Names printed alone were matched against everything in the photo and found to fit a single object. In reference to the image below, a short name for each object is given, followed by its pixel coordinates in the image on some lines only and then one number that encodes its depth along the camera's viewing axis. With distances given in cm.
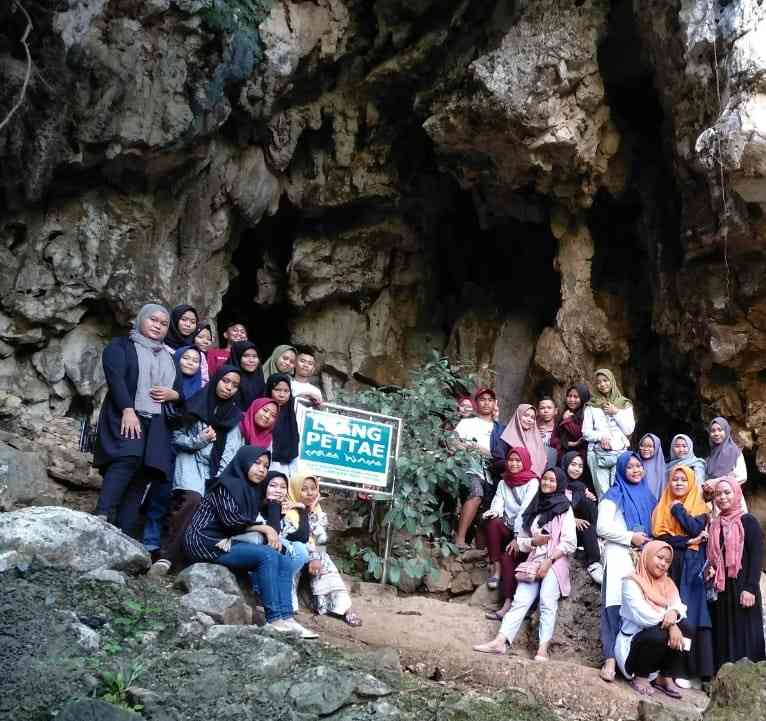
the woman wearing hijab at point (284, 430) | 596
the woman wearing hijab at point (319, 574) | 571
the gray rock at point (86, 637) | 382
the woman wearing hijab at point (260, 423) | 583
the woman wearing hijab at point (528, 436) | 715
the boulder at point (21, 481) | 570
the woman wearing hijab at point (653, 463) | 657
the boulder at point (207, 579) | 472
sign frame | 621
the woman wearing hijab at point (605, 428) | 714
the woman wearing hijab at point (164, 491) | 561
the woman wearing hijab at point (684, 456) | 682
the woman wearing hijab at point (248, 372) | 634
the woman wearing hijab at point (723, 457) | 682
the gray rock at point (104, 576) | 434
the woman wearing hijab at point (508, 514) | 625
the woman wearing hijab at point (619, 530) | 552
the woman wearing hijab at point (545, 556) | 569
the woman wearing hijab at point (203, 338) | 661
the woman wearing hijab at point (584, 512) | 623
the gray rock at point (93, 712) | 323
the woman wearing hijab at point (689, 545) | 554
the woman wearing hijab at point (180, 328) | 645
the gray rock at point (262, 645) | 399
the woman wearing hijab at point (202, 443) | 550
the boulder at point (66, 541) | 440
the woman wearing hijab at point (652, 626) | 520
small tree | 660
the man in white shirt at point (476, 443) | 707
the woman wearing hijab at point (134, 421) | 540
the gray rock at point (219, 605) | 448
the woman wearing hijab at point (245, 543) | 488
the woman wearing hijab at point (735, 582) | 551
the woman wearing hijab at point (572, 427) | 742
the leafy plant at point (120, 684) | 350
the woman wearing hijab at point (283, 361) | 671
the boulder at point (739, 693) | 381
